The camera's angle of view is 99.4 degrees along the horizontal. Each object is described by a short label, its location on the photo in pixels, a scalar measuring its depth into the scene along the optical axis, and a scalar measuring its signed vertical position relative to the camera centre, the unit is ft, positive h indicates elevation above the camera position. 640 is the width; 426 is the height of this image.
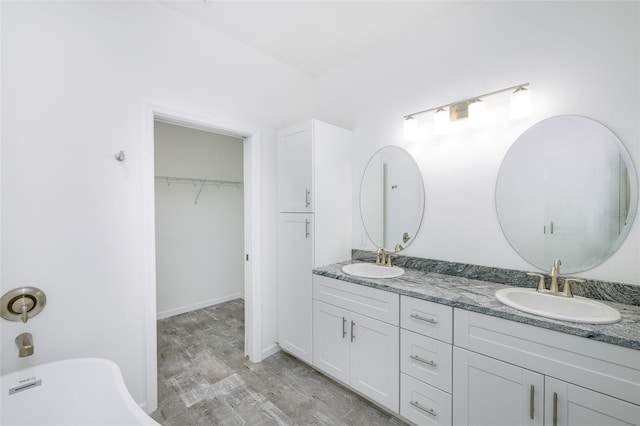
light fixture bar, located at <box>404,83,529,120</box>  5.86 +2.59
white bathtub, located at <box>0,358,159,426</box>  4.21 -3.03
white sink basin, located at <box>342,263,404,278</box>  7.11 -1.69
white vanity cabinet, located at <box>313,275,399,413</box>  5.92 -3.11
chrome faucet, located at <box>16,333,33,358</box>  4.38 -2.25
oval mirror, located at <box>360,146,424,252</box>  7.61 +0.30
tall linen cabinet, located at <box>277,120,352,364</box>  7.82 -0.20
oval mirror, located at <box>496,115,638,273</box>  4.96 +0.29
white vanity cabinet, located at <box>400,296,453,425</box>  5.10 -3.02
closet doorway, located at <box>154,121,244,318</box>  11.52 -0.60
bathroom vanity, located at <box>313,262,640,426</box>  3.73 -2.55
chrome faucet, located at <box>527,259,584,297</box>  5.00 -1.44
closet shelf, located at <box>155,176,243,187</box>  11.46 +1.28
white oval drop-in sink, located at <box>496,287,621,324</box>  4.05 -1.69
